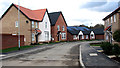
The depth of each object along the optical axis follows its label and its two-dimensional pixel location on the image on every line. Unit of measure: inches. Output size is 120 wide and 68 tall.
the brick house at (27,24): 1124.5
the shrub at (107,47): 533.2
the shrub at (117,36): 478.9
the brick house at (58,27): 1567.4
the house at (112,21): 746.8
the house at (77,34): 1959.4
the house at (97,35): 2327.5
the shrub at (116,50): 429.0
